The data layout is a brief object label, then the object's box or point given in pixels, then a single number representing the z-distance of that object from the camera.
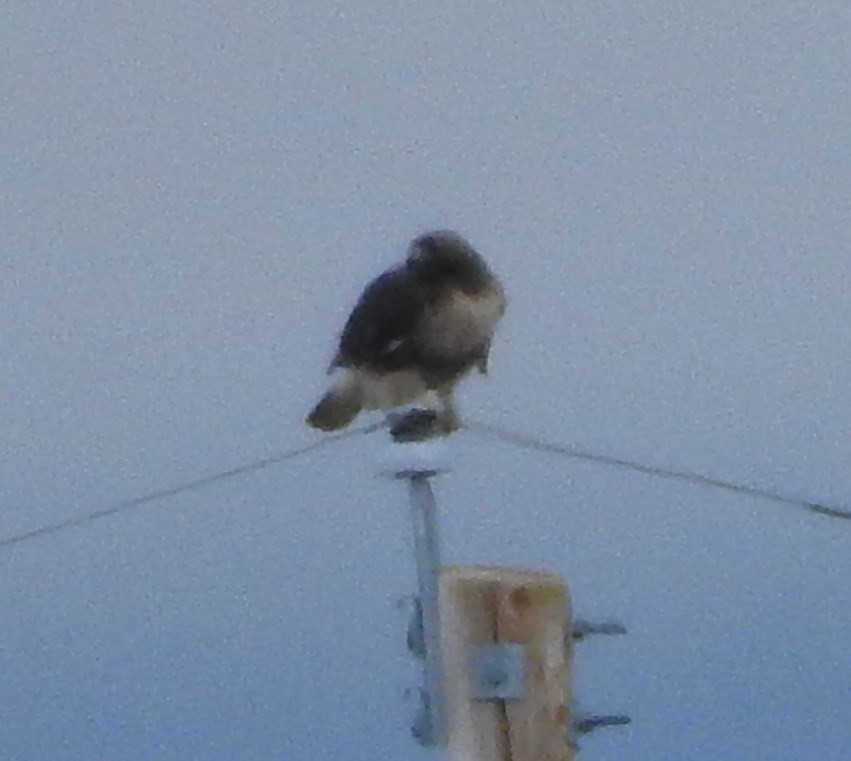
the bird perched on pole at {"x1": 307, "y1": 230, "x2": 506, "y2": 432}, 16.80
